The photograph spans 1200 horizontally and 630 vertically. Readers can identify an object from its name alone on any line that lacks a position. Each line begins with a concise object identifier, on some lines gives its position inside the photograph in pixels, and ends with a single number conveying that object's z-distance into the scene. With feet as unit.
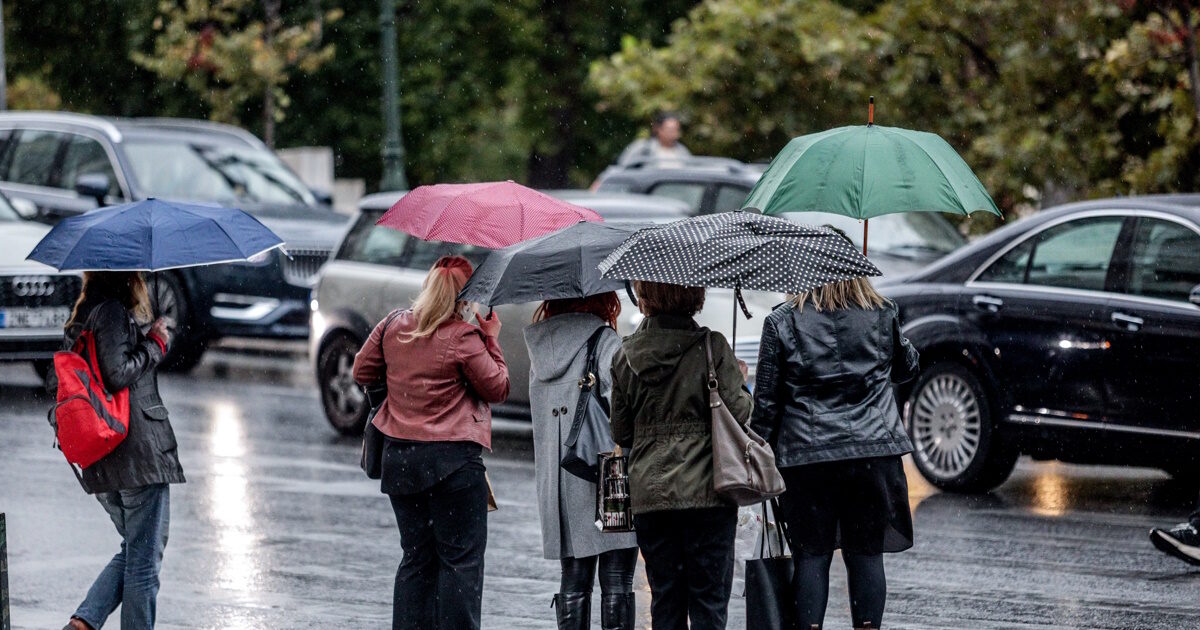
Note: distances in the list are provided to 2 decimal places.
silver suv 84.58
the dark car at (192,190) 106.22
